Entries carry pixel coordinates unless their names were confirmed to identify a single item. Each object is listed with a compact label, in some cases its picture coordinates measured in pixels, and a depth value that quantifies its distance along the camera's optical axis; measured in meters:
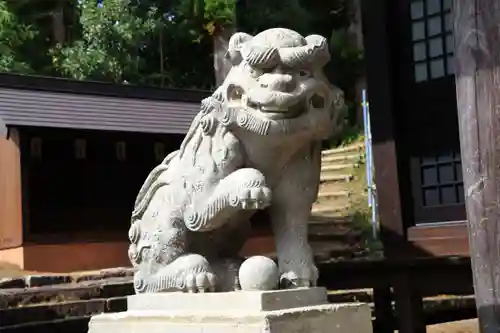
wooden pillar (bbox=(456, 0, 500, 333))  3.43
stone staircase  11.30
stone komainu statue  2.82
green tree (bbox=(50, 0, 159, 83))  15.81
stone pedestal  2.62
